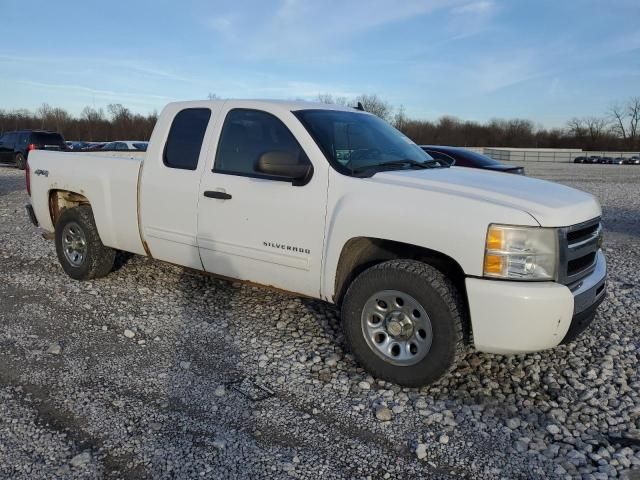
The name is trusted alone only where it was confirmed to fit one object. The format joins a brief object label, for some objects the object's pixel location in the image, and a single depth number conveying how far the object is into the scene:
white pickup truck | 3.25
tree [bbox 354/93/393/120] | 71.75
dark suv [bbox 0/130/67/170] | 23.22
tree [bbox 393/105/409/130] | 85.25
